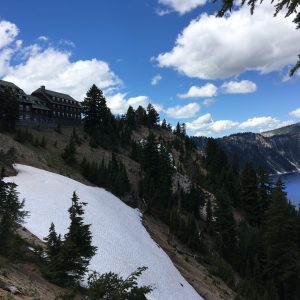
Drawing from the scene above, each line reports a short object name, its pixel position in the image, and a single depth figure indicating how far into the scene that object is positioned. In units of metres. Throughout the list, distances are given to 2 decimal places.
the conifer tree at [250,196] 73.44
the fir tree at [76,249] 18.17
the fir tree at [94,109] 83.94
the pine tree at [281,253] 44.78
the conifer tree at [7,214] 19.19
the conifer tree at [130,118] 121.93
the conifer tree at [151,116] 132.50
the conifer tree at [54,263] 18.34
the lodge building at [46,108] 79.13
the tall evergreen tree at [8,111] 60.97
